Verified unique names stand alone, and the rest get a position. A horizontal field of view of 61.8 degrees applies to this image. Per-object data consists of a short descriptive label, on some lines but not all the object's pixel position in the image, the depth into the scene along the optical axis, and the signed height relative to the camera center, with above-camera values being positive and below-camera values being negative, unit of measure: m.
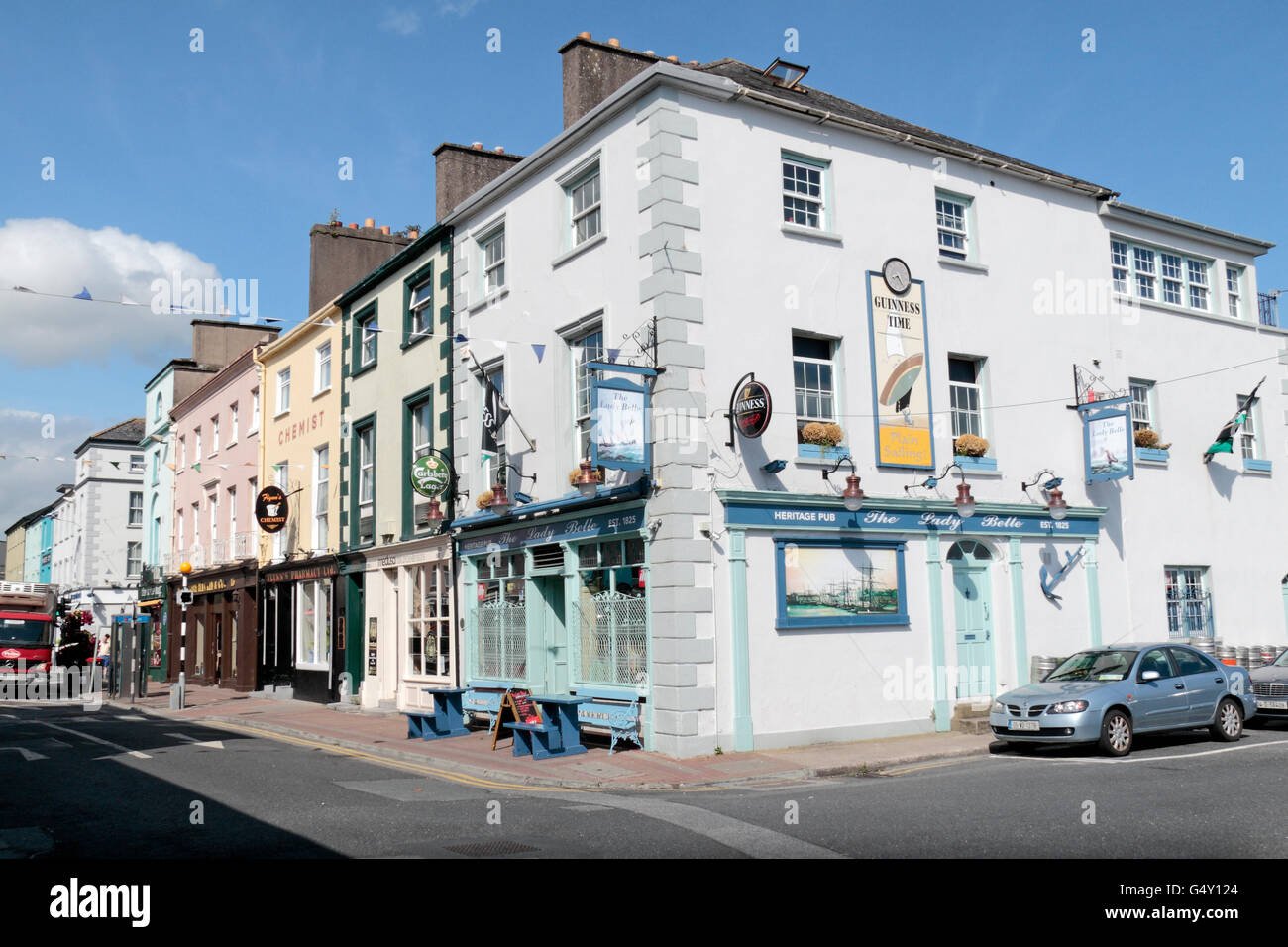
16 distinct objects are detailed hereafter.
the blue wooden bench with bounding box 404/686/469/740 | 17.42 -2.18
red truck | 31.88 -1.18
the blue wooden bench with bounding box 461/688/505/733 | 16.73 -1.89
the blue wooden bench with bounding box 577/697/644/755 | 14.71 -1.92
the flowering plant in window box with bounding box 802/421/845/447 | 15.91 +2.09
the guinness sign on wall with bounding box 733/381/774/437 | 14.41 +2.28
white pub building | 15.02 +2.46
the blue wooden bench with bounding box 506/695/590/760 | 14.75 -2.08
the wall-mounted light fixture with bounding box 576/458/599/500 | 15.75 +1.45
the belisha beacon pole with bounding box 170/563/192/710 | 24.61 -2.29
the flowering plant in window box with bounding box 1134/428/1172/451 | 20.38 +2.43
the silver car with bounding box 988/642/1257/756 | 13.73 -1.75
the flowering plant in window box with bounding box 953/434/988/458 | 17.62 +2.05
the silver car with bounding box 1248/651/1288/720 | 16.33 -1.94
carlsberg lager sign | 20.00 +2.01
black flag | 18.34 +2.91
